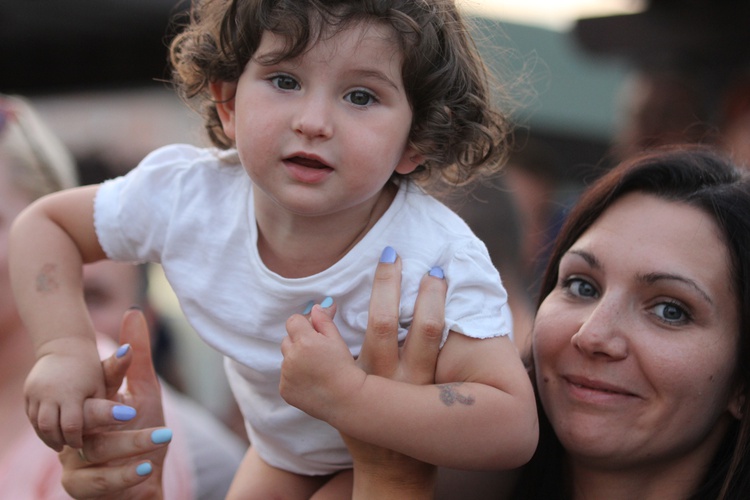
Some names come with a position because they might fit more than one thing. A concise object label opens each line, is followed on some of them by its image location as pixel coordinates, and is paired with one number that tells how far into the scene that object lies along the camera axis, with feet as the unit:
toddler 3.47
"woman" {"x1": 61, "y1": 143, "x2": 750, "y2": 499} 3.61
